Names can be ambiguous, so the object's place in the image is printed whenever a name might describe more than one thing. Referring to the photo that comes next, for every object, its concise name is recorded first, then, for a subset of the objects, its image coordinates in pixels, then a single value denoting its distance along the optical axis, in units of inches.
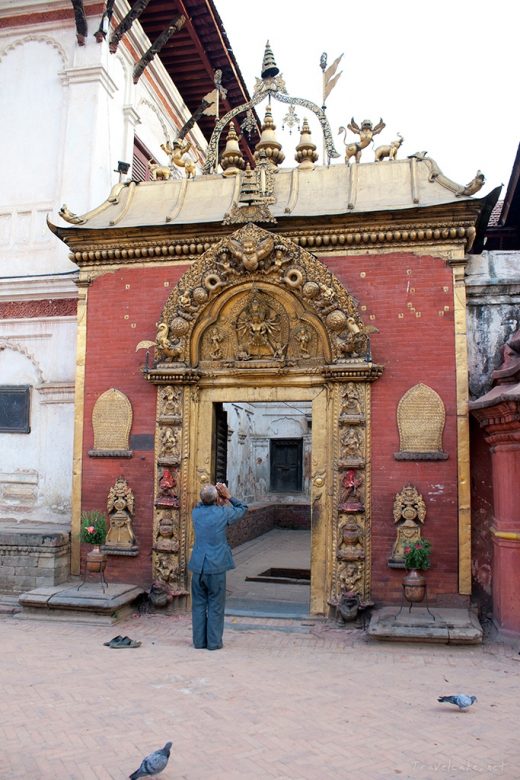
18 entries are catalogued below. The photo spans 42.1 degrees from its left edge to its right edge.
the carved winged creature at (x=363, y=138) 395.9
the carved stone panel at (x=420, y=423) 334.3
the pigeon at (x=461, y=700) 205.3
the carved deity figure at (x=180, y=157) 430.0
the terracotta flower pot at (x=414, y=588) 314.3
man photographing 291.3
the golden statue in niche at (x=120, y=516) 366.6
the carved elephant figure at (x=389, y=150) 386.6
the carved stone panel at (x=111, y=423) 374.3
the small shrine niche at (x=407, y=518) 328.5
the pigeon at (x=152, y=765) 156.6
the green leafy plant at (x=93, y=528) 355.3
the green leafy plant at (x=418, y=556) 316.2
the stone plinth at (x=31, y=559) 362.3
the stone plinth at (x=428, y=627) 290.4
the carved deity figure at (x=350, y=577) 331.9
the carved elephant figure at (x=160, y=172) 418.9
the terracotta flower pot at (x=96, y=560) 354.3
